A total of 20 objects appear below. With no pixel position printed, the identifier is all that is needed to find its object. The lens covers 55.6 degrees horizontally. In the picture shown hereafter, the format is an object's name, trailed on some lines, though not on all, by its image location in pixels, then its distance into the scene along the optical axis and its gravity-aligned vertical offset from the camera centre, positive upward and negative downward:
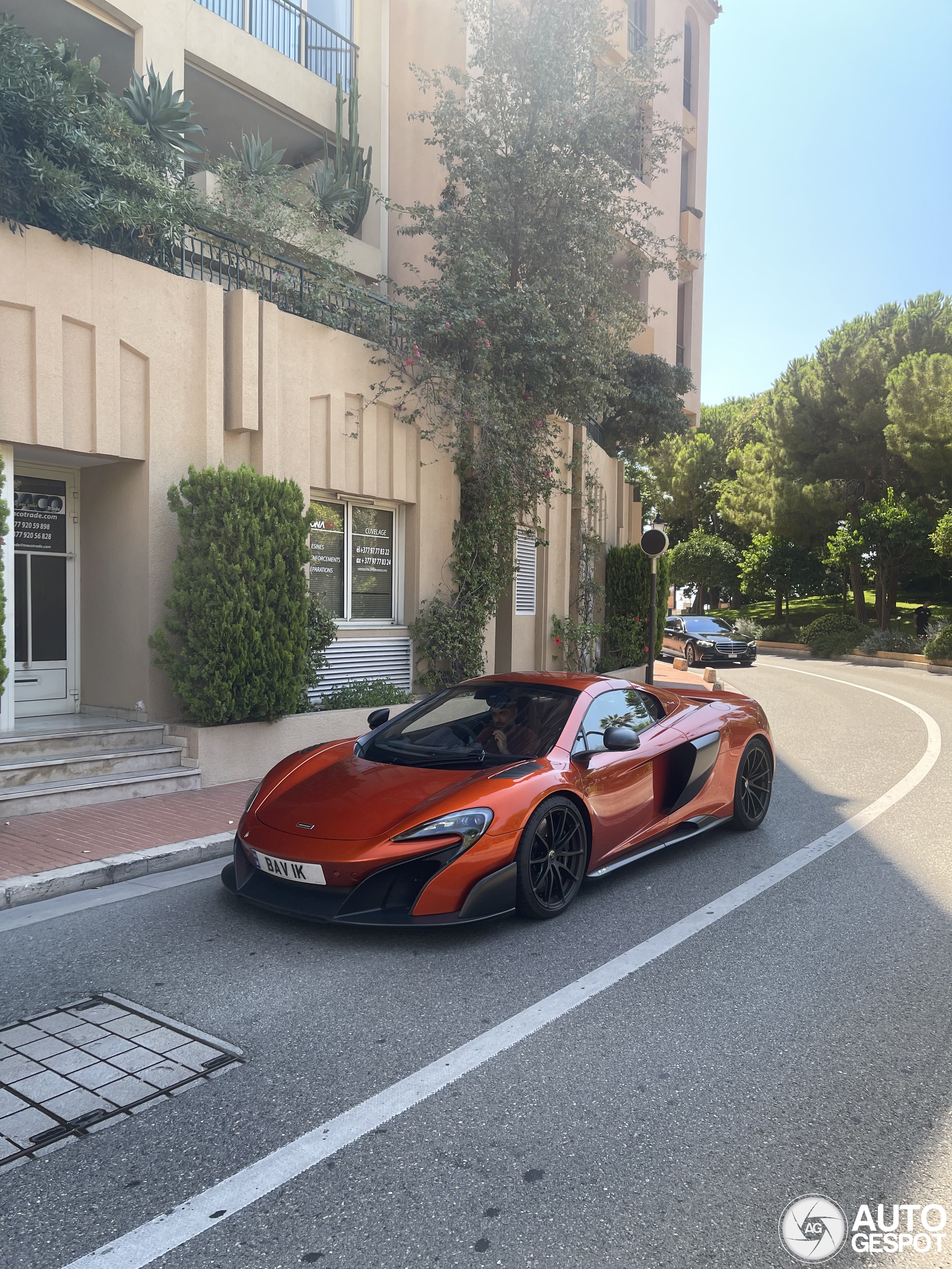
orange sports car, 4.32 -1.15
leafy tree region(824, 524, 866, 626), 32.09 +1.80
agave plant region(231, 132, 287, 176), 11.61 +5.63
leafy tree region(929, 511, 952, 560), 28.02 +1.98
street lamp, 14.30 +0.79
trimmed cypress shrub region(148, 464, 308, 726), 8.25 -0.06
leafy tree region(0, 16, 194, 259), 7.32 +3.71
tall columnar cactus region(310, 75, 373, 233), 13.24 +6.46
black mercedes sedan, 28.02 -1.41
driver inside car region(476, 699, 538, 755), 5.26 -0.84
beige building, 8.07 +1.72
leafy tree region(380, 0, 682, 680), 11.34 +4.45
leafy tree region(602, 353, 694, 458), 21.95 +4.69
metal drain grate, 2.89 -1.72
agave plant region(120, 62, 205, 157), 9.58 +5.09
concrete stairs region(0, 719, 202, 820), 7.09 -1.53
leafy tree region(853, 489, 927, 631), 30.94 +2.35
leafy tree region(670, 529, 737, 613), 45.72 +1.85
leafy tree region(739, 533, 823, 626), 38.97 +1.38
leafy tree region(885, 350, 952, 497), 30.58 +6.34
